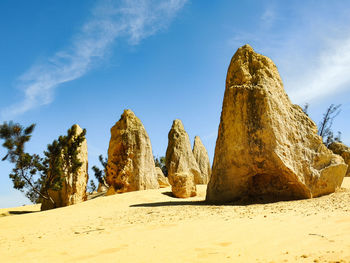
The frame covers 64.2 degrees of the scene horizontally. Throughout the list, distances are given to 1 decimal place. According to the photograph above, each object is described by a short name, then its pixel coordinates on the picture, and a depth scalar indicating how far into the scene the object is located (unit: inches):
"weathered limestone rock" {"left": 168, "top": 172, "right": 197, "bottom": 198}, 421.1
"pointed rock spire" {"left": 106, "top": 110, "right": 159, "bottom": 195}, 521.0
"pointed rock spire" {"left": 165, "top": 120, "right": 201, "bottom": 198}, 793.1
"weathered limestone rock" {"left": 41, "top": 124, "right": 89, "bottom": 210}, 461.1
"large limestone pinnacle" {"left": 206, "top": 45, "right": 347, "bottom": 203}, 266.1
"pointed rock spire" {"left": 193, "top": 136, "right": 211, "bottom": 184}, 961.4
